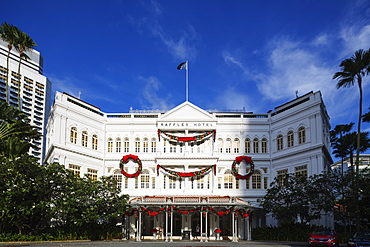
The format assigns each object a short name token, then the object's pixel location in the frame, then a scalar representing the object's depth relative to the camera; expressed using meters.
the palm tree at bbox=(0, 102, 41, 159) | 32.41
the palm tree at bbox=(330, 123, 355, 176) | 45.44
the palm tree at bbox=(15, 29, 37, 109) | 37.75
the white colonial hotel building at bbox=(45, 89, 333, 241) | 37.62
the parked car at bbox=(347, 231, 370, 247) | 21.47
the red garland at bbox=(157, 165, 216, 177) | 40.00
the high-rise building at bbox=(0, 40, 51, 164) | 104.00
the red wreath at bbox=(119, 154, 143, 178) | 40.56
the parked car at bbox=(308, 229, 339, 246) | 23.68
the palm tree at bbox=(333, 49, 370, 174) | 31.94
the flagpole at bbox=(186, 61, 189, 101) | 42.82
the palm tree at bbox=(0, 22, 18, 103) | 37.12
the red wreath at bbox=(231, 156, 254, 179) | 40.50
